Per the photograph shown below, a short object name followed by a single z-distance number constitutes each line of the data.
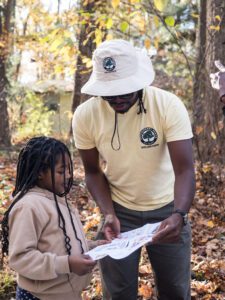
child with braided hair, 2.08
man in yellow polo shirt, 2.55
